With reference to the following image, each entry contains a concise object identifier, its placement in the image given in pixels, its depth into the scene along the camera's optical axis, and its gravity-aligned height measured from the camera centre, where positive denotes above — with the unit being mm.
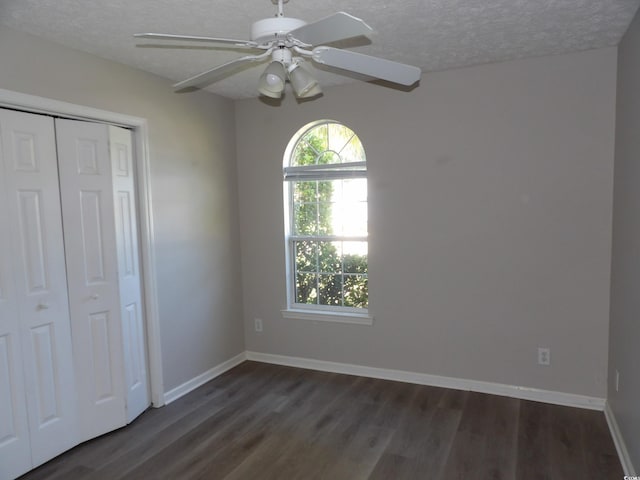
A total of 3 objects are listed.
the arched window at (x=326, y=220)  3906 -105
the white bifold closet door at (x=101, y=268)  2766 -355
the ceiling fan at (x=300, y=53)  1513 +616
